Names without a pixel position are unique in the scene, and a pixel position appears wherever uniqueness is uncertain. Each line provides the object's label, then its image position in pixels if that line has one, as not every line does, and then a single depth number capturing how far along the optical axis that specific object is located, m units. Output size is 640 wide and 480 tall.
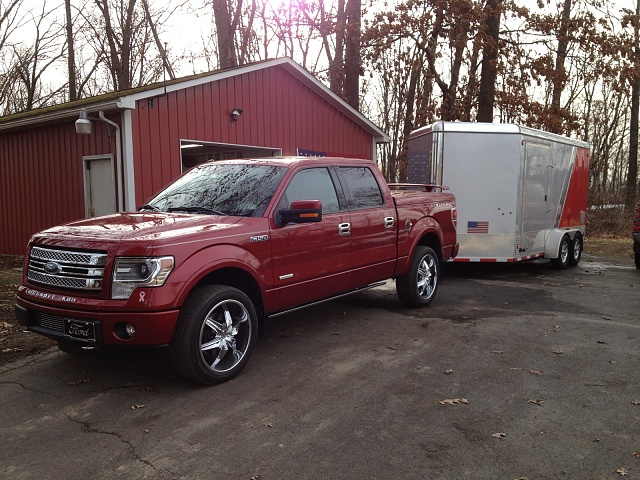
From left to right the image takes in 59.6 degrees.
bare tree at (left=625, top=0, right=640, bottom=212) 26.33
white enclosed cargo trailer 10.09
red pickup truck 4.22
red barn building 10.88
